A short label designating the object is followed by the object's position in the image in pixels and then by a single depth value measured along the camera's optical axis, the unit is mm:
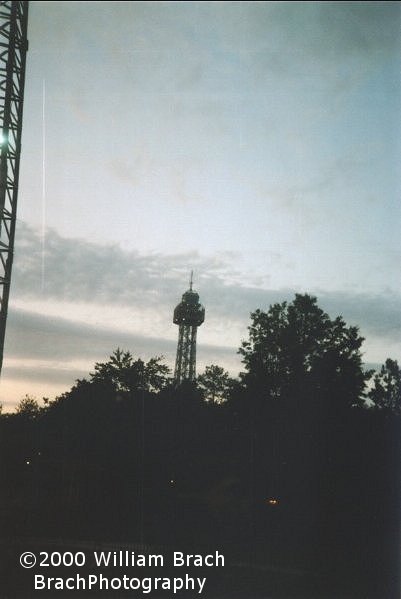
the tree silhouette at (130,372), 60156
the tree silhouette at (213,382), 82431
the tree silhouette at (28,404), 86938
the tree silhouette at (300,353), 27859
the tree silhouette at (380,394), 37062
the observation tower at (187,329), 62156
